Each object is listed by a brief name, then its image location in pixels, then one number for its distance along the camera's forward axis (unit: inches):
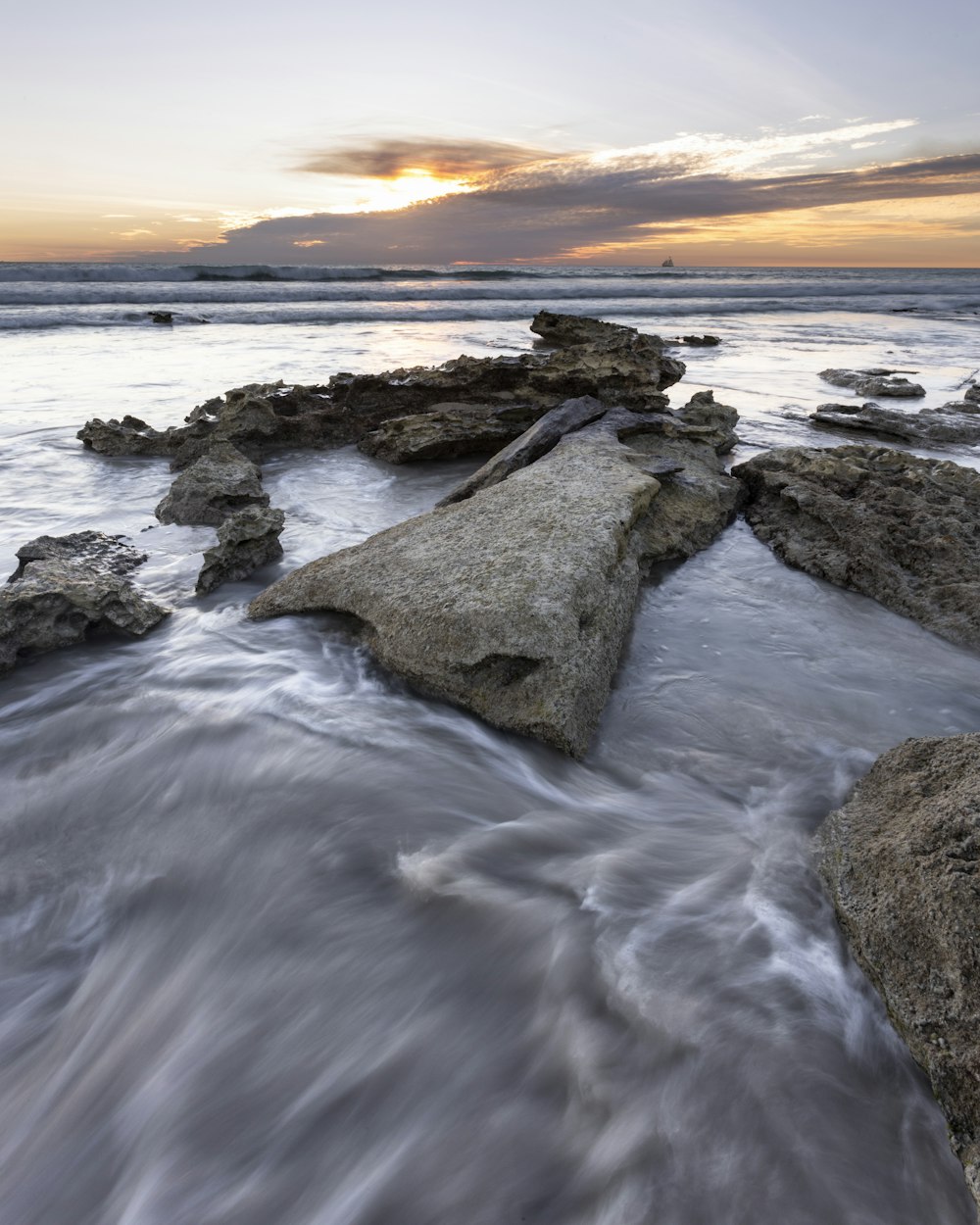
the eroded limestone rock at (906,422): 301.0
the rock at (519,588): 117.6
